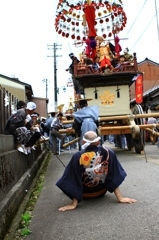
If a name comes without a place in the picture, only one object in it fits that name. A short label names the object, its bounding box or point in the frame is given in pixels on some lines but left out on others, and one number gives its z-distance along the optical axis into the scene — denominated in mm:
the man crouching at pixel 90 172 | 4527
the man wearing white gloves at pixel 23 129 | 6262
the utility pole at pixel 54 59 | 33294
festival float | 10492
